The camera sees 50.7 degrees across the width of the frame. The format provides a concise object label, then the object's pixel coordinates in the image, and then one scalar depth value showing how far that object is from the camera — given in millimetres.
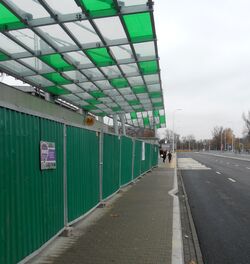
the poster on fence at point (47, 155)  3829
